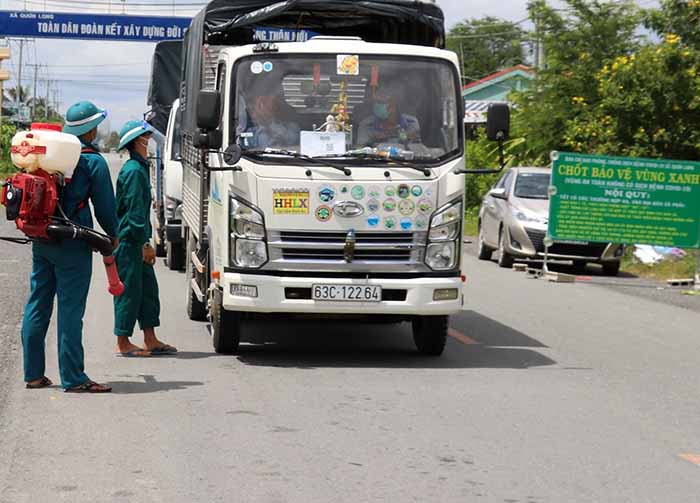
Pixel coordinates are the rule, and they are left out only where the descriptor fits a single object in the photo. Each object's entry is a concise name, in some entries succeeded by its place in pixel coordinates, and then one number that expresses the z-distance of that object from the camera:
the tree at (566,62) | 30.11
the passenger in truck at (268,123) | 10.66
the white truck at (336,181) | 10.45
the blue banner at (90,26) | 50.62
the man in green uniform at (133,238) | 10.88
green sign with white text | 19.61
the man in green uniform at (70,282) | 9.05
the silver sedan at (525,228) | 20.92
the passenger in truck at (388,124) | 10.78
